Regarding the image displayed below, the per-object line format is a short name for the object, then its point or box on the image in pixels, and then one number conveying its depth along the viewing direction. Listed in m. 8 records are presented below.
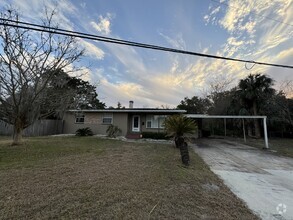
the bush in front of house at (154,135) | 16.61
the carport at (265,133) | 13.67
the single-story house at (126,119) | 17.42
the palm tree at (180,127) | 8.60
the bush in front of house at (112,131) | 16.88
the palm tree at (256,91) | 21.17
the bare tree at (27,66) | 9.41
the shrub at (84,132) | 17.85
